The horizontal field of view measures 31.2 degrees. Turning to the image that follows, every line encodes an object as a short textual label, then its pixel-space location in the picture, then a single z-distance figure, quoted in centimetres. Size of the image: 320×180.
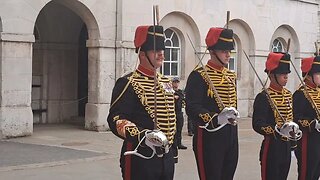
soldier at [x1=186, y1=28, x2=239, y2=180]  588
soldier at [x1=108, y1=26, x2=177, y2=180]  480
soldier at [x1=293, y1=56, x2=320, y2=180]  694
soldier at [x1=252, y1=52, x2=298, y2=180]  637
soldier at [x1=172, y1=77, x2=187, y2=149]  1135
